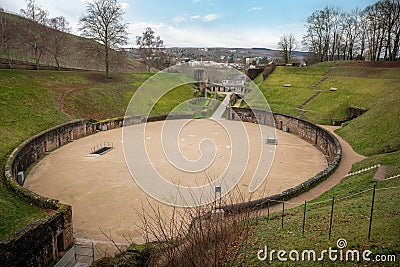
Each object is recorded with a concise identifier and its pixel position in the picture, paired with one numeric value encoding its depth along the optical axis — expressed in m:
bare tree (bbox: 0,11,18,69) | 38.35
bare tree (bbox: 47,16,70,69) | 51.91
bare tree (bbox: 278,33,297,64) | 65.69
